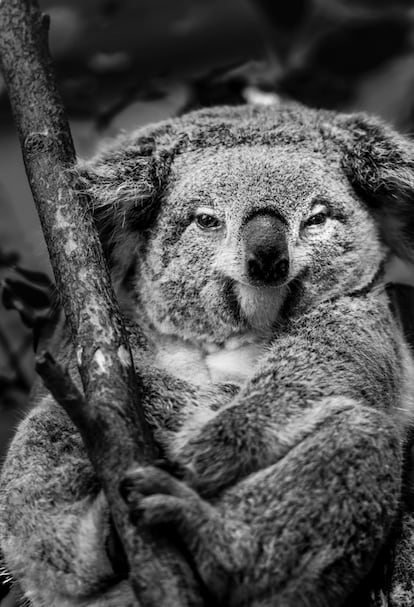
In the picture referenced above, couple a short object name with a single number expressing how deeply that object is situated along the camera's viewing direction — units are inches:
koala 174.6
